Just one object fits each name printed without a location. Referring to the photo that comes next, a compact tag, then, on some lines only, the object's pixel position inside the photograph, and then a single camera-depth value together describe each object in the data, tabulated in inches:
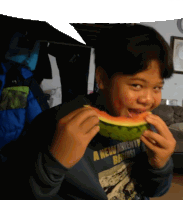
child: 18.5
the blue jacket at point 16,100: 45.3
